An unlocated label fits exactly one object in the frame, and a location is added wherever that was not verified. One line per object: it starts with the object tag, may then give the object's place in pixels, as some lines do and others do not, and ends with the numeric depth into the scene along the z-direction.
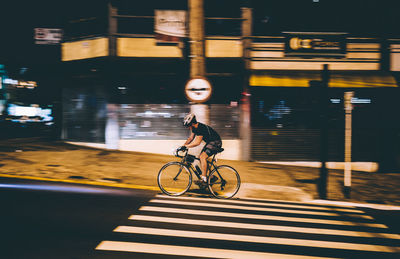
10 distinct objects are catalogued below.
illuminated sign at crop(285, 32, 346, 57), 13.26
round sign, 8.12
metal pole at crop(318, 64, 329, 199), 8.18
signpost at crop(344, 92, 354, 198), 8.02
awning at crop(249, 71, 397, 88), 12.26
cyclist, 7.22
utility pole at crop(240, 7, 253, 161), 13.05
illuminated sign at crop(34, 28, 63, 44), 13.31
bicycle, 7.44
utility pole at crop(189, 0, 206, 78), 8.57
